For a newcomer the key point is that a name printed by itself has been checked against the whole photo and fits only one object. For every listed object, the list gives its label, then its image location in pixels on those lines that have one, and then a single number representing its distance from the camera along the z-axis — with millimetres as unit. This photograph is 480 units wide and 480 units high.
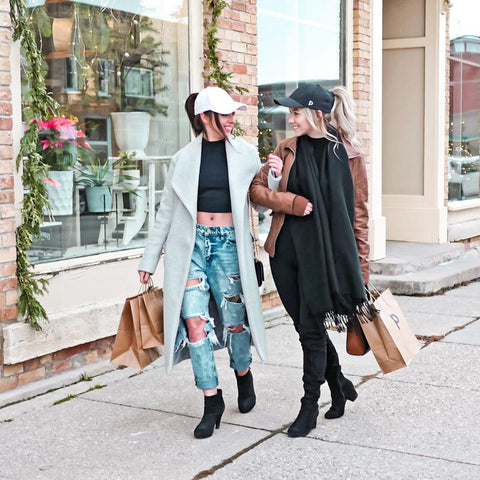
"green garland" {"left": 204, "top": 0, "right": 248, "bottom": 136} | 6883
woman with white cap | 4578
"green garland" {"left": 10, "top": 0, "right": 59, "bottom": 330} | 5258
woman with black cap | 4438
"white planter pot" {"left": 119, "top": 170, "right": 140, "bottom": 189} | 6496
